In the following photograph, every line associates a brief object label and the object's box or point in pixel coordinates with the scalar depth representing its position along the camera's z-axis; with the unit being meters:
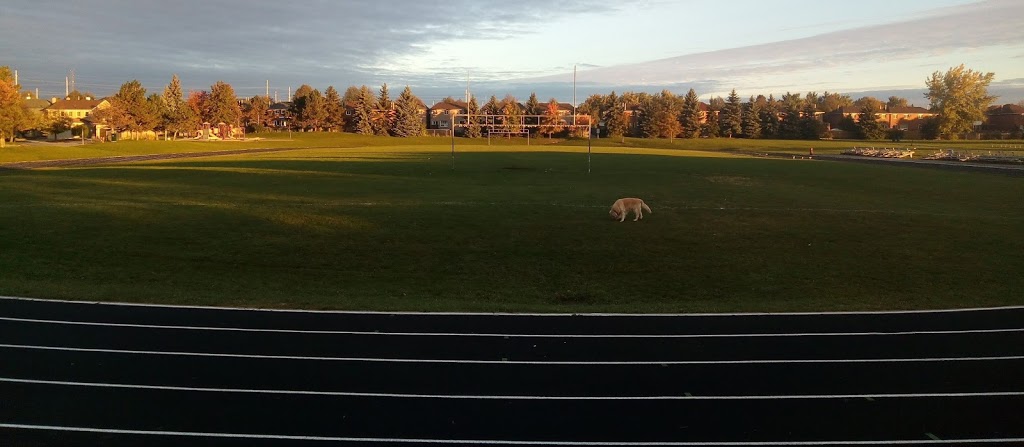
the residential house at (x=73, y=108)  119.79
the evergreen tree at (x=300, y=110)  115.94
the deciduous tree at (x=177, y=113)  91.19
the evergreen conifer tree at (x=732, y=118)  110.69
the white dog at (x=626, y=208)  20.42
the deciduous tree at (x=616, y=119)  113.56
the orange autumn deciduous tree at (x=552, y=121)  107.50
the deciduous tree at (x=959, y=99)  106.38
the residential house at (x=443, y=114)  135.75
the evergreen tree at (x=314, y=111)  114.44
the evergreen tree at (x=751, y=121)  110.56
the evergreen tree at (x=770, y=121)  112.00
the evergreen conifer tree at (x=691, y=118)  112.56
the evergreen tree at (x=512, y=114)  107.19
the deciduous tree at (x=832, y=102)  156.12
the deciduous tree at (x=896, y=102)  170.57
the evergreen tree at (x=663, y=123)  108.50
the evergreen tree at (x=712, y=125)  113.96
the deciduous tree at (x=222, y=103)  102.00
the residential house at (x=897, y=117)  120.75
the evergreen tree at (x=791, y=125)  109.94
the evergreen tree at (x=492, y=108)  116.50
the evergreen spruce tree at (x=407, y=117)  114.25
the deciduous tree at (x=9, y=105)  60.34
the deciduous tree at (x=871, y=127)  102.75
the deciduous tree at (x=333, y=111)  118.54
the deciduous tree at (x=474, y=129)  111.00
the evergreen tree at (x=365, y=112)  115.31
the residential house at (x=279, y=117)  129.57
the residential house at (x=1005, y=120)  113.38
